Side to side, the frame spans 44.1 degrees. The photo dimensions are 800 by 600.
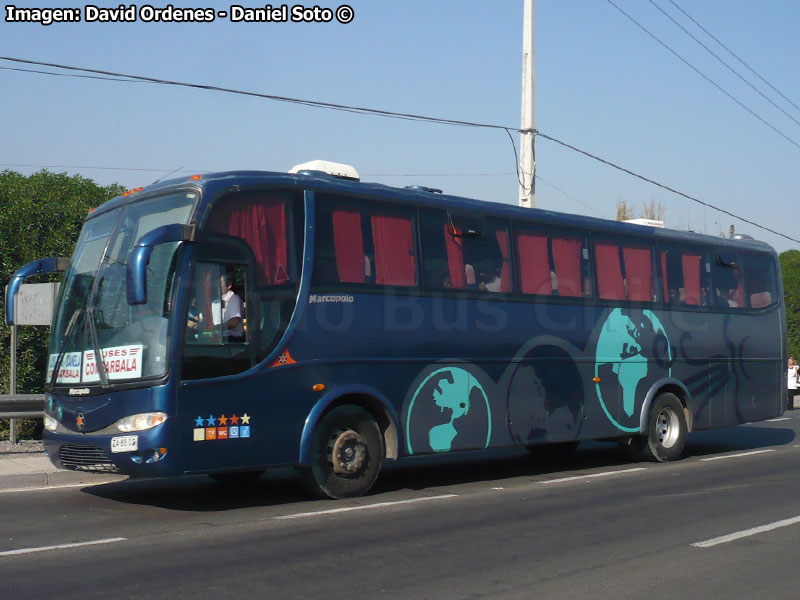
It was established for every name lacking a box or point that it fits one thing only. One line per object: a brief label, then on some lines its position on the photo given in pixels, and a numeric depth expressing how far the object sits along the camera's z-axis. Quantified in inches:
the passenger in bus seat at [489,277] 486.6
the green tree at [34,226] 844.0
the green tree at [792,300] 1823.3
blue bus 369.4
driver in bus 379.6
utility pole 839.1
